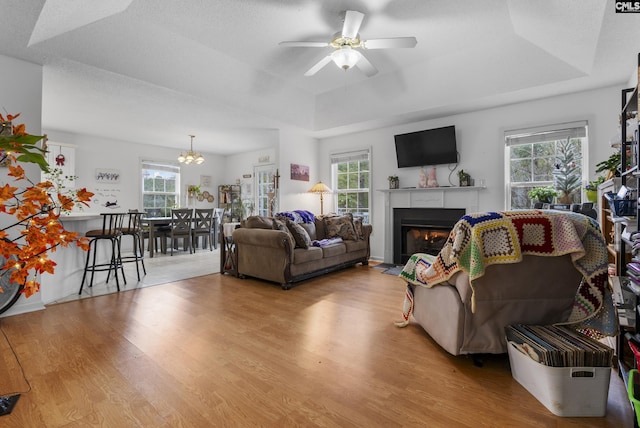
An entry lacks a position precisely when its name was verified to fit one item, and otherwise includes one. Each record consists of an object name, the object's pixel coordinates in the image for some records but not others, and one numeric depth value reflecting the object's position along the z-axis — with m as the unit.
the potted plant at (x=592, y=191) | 3.20
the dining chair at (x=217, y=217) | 7.21
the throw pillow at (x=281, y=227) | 3.88
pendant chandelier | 6.52
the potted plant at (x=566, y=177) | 3.42
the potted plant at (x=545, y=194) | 3.63
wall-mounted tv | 4.67
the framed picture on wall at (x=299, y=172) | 5.78
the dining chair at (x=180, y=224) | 6.25
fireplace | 4.79
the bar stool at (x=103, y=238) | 3.53
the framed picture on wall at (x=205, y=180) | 8.18
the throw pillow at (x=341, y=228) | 4.87
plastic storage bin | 1.47
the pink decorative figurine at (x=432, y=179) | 4.88
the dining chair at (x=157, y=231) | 6.31
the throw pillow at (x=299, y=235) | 3.99
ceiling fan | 2.71
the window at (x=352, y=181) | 5.83
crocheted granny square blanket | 1.65
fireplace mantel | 4.54
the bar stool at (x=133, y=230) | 3.87
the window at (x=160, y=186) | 7.17
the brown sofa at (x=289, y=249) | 3.73
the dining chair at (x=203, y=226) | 6.66
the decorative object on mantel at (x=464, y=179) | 4.53
